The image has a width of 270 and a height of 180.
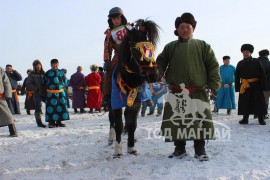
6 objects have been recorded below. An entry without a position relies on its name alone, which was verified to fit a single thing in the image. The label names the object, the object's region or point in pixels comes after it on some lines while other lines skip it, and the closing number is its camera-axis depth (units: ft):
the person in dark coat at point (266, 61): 28.71
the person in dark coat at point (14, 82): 34.12
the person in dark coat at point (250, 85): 24.80
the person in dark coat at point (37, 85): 27.07
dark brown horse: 13.09
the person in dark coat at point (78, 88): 42.36
